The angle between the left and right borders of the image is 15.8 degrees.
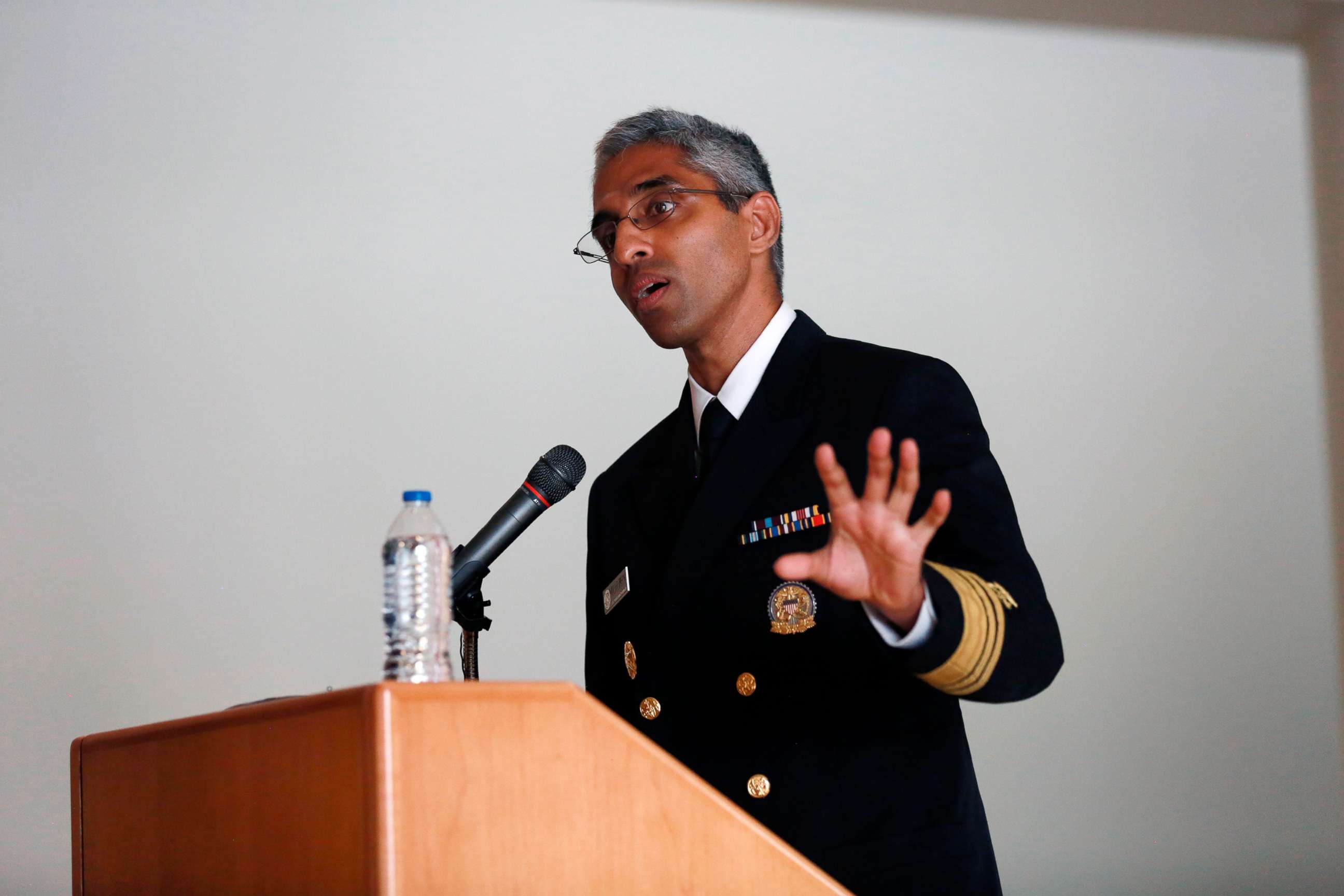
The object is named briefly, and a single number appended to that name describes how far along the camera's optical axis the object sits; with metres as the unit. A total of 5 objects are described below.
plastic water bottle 4.46
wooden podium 4.23
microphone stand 4.72
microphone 4.70
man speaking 4.47
